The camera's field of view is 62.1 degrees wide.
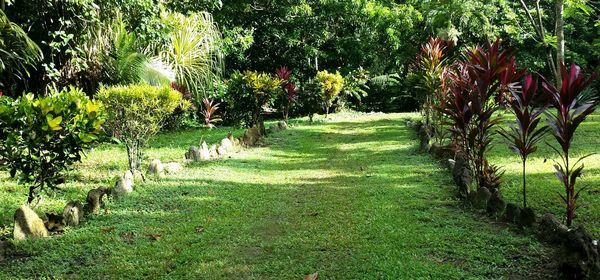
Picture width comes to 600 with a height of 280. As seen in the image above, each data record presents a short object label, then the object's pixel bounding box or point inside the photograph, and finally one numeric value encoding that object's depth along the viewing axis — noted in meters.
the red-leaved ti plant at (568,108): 3.32
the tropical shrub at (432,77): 7.41
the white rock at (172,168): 5.81
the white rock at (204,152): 6.75
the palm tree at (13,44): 5.49
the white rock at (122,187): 4.71
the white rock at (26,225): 3.56
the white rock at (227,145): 7.52
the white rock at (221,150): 7.25
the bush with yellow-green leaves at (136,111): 5.60
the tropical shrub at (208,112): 11.98
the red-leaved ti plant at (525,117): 3.74
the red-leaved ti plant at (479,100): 4.42
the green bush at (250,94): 9.89
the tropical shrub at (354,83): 15.48
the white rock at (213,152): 7.01
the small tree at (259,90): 9.87
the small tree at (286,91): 12.35
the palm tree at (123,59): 8.65
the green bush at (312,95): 13.02
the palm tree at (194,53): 10.84
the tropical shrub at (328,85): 13.05
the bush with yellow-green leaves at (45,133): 3.85
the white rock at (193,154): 6.66
